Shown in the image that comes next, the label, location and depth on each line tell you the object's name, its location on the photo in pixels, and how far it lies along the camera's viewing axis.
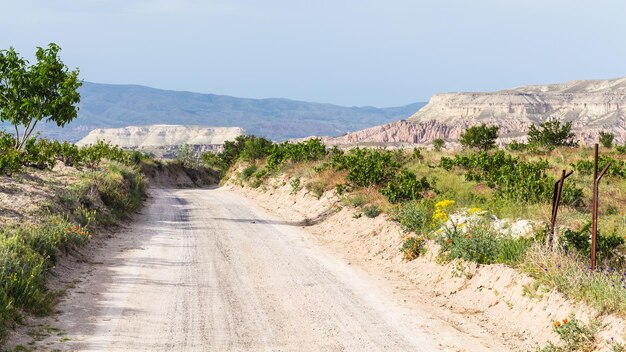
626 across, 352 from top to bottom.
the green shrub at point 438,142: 68.45
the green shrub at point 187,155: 88.68
